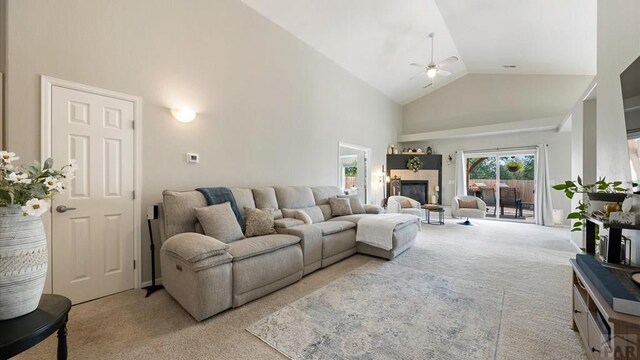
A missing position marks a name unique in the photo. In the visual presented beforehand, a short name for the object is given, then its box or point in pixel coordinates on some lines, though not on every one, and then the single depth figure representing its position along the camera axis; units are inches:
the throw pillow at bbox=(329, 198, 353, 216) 180.5
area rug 69.4
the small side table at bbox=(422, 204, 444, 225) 251.8
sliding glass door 276.4
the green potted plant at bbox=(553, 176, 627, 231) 71.8
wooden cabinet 46.6
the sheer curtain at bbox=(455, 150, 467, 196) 303.6
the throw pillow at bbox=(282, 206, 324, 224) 147.4
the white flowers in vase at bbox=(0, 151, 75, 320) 42.1
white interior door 91.1
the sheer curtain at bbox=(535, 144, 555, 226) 255.1
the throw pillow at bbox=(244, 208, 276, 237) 118.9
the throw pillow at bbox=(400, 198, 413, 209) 254.7
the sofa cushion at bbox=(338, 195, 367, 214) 190.7
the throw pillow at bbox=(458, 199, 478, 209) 260.1
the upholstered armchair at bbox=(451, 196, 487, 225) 250.5
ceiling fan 186.2
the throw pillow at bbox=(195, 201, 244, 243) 104.1
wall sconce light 119.4
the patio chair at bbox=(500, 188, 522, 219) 280.9
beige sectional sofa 83.1
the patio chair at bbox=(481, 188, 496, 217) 292.2
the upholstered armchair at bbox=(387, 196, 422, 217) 245.9
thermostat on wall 125.2
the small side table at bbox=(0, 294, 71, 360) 38.7
